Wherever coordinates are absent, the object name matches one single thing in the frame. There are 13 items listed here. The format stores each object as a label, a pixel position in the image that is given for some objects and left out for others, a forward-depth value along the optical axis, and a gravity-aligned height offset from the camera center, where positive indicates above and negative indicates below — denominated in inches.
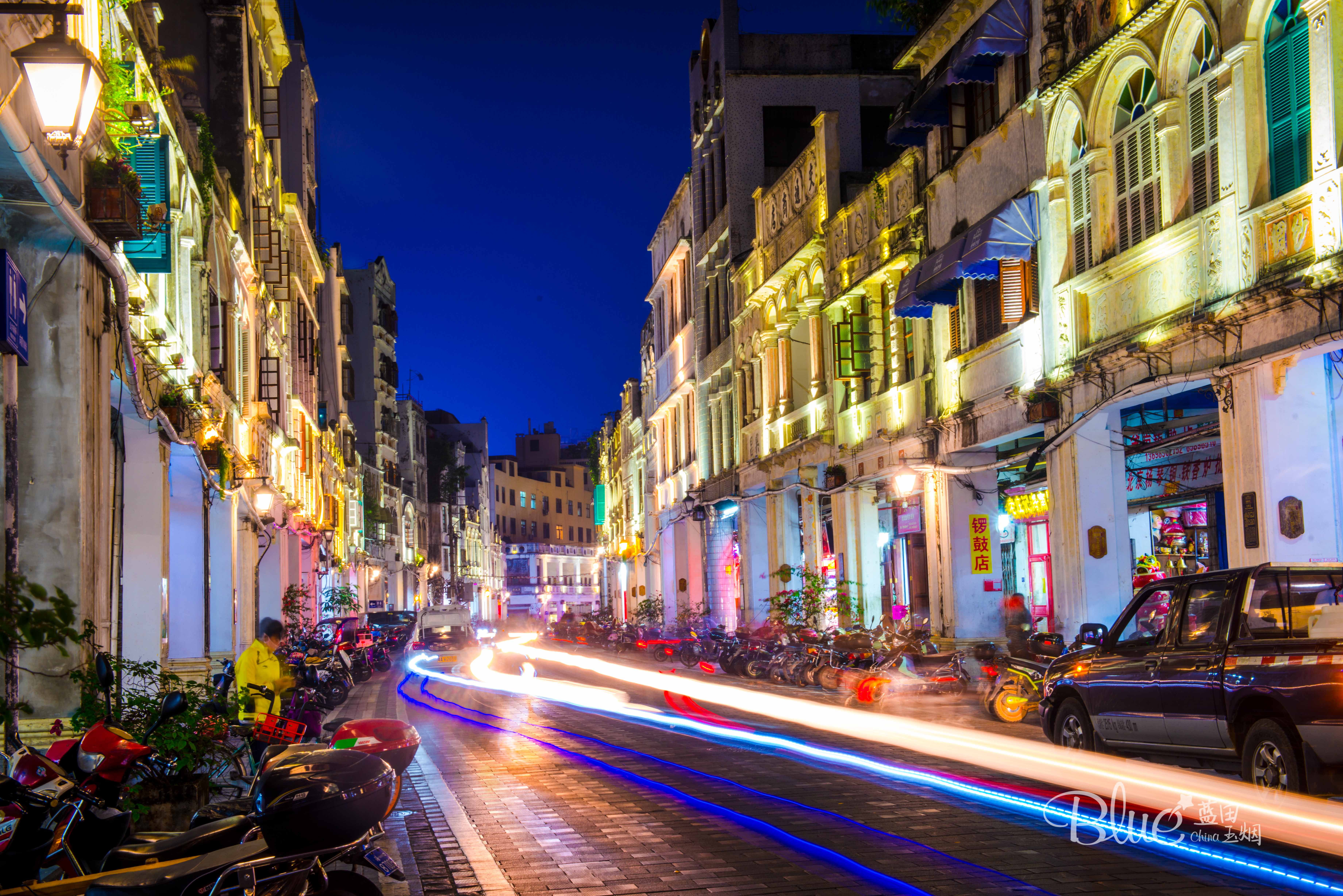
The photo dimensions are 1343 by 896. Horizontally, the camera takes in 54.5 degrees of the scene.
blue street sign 410.9 +88.3
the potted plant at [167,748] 388.8 -51.5
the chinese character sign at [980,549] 959.6 +7.7
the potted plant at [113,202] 472.7 +138.7
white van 1895.9 -87.8
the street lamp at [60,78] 339.6 +134.0
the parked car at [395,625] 1854.1 -71.2
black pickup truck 350.0 -38.8
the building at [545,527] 4729.3 +173.1
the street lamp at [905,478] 985.5 +62.9
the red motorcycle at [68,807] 266.1 -46.1
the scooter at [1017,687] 656.4 -66.2
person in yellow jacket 471.8 -34.3
